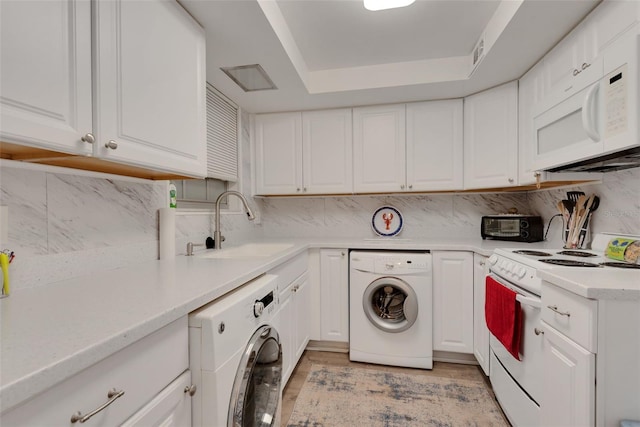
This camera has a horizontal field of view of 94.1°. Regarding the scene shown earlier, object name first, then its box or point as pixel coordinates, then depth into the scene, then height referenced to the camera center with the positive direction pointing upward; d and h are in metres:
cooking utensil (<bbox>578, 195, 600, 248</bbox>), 1.81 -0.05
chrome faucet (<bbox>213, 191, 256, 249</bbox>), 2.00 -0.16
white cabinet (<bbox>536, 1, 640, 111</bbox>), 1.25 +0.80
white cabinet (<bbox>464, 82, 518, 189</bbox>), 2.23 +0.56
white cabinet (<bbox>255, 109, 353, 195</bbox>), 2.76 +0.53
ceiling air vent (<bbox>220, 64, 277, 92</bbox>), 1.97 +0.94
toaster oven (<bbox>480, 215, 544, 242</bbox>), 2.28 -0.15
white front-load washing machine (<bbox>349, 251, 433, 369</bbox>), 2.25 -0.77
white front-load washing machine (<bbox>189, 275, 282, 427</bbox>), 0.89 -0.51
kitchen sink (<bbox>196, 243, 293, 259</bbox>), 1.91 -0.29
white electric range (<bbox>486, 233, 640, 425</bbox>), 1.33 -0.47
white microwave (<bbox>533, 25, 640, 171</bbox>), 1.11 +0.41
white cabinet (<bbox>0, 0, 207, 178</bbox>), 0.74 +0.39
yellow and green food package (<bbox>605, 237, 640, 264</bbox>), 1.39 -0.20
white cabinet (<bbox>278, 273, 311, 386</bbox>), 1.82 -0.77
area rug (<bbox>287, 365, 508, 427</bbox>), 1.70 -1.20
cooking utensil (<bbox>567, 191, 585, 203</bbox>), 1.93 +0.09
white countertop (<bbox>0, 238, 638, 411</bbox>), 0.49 -0.26
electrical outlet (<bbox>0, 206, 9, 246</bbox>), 0.92 -0.05
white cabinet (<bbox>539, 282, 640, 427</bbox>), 0.89 -0.47
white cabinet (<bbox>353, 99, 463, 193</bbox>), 2.57 +0.55
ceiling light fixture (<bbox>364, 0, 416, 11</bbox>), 1.54 +1.07
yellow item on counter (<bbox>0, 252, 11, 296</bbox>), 0.89 -0.19
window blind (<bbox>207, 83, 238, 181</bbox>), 2.25 +0.59
